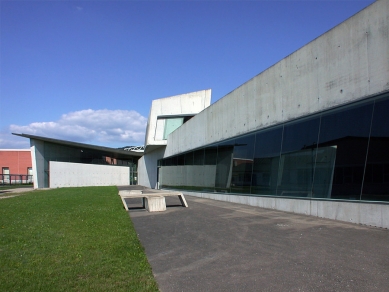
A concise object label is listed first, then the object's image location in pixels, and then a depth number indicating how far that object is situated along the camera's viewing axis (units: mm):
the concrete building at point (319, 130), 7926
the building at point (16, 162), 62438
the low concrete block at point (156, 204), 12734
